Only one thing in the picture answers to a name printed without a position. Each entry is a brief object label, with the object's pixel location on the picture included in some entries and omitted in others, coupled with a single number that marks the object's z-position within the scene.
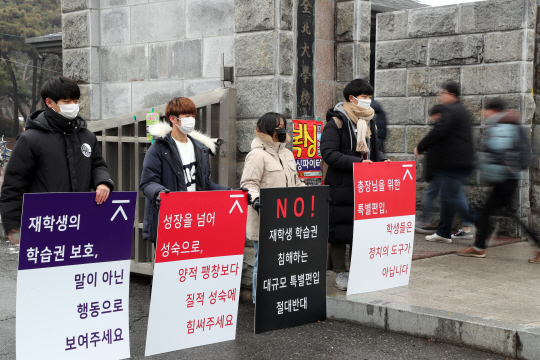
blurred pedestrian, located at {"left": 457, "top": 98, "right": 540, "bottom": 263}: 7.07
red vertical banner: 6.70
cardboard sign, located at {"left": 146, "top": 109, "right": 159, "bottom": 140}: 6.71
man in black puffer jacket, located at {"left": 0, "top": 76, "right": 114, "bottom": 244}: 4.34
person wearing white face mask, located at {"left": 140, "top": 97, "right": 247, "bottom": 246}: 4.99
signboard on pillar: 6.77
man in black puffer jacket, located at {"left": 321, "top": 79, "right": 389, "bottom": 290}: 6.02
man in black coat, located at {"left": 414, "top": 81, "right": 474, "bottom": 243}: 7.68
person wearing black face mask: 5.68
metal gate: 6.53
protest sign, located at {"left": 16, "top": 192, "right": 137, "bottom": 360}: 3.80
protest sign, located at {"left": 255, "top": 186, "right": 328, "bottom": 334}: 4.92
